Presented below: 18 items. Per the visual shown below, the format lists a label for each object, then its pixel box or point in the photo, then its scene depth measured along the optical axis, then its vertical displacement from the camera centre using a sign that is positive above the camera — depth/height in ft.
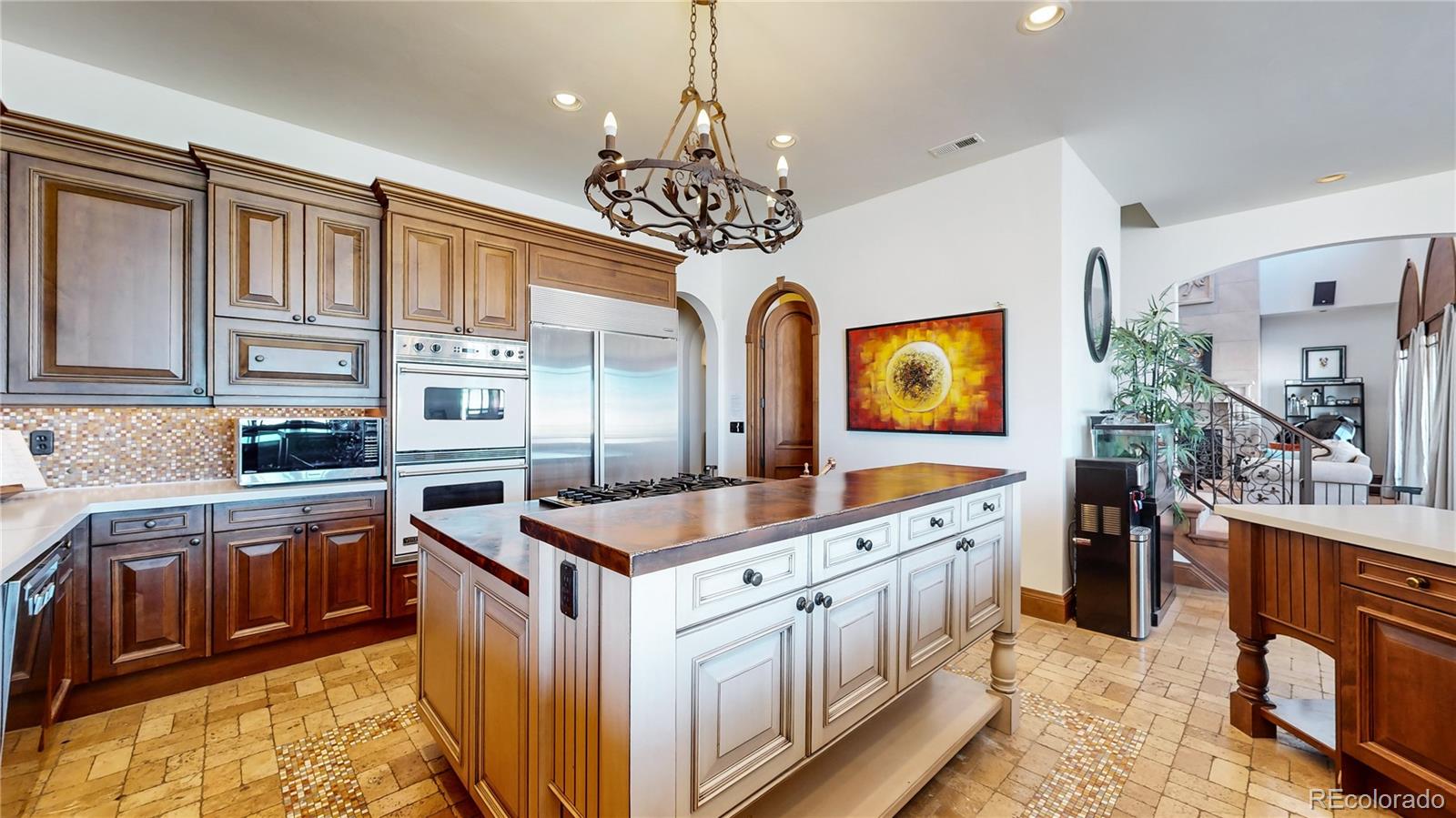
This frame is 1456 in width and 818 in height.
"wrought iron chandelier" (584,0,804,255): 5.75 +2.57
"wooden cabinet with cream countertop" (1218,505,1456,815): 4.98 -2.34
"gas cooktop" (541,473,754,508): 6.63 -1.10
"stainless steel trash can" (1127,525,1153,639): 9.96 -3.25
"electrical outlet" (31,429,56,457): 8.01 -0.49
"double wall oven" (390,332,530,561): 9.82 -0.28
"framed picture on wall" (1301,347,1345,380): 30.86 +2.71
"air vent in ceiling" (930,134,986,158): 10.74 +5.43
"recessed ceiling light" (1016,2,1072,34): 7.08 +5.32
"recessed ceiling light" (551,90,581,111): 9.18 +5.39
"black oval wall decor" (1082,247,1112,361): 11.85 +2.44
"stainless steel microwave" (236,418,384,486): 8.54 -0.68
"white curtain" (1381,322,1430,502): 18.29 -0.37
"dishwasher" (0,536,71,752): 4.71 -2.25
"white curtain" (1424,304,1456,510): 15.38 -0.53
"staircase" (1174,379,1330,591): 12.72 -2.16
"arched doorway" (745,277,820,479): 16.39 +0.77
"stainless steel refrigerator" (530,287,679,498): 11.75 +0.44
